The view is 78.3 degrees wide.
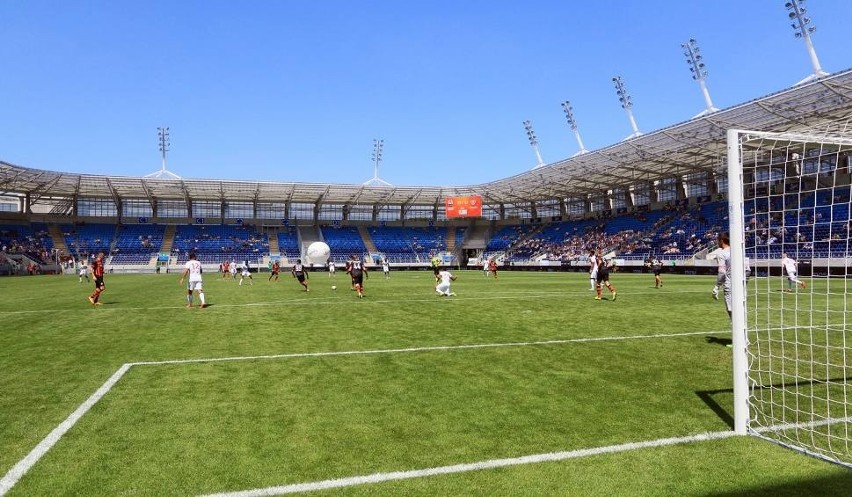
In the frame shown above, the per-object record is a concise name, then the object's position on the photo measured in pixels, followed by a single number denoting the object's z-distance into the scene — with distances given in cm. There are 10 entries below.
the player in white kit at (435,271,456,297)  2166
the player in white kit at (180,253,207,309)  1689
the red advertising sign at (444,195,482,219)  6988
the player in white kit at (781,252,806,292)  2104
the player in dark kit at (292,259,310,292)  2656
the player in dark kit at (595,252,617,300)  1900
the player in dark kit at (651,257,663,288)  2695
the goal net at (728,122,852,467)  517
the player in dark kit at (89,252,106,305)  1829
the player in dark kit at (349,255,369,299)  2169
